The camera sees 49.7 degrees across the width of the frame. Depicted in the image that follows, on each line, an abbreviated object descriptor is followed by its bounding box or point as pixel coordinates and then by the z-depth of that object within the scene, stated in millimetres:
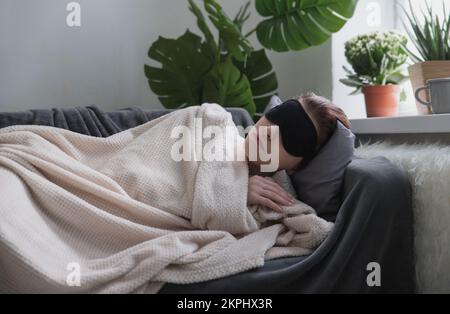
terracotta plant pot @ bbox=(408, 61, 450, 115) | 1719
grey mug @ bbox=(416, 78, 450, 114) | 1562
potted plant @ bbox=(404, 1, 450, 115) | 1730
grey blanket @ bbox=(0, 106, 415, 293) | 1166
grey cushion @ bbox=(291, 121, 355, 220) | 1446
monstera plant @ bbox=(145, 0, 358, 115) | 2068
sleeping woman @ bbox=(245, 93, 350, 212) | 1436
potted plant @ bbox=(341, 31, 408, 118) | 1959
